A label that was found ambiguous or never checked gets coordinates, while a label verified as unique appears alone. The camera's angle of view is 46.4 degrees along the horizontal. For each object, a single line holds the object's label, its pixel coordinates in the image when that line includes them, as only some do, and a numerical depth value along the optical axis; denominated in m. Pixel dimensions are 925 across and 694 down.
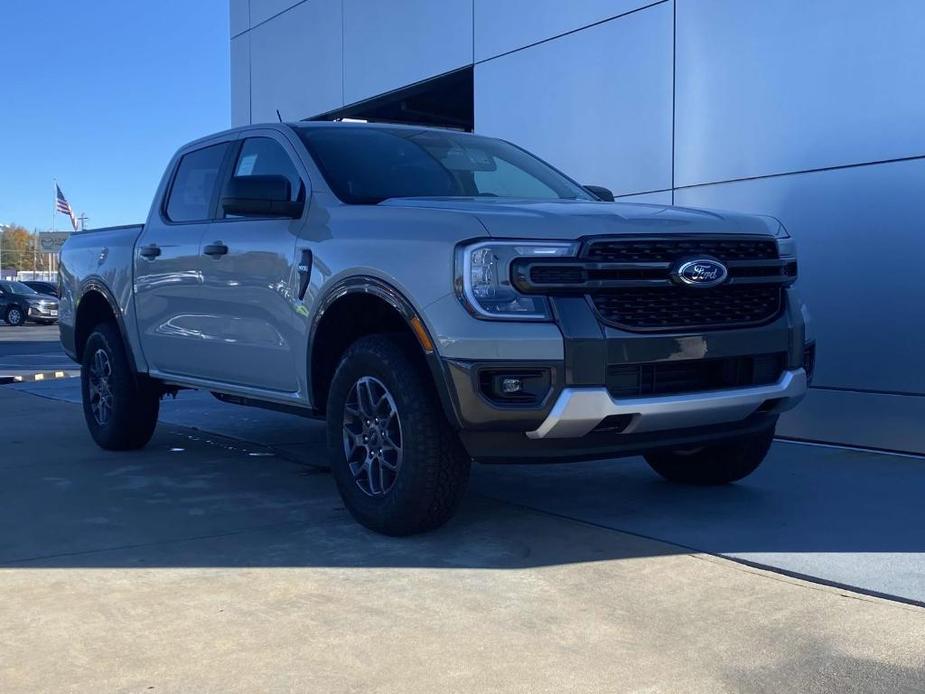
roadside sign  77.01
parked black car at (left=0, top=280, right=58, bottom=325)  32.75
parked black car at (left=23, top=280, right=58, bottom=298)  38.27
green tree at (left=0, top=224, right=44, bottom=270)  147.12
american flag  60.71
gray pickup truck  4.10
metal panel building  6.77
